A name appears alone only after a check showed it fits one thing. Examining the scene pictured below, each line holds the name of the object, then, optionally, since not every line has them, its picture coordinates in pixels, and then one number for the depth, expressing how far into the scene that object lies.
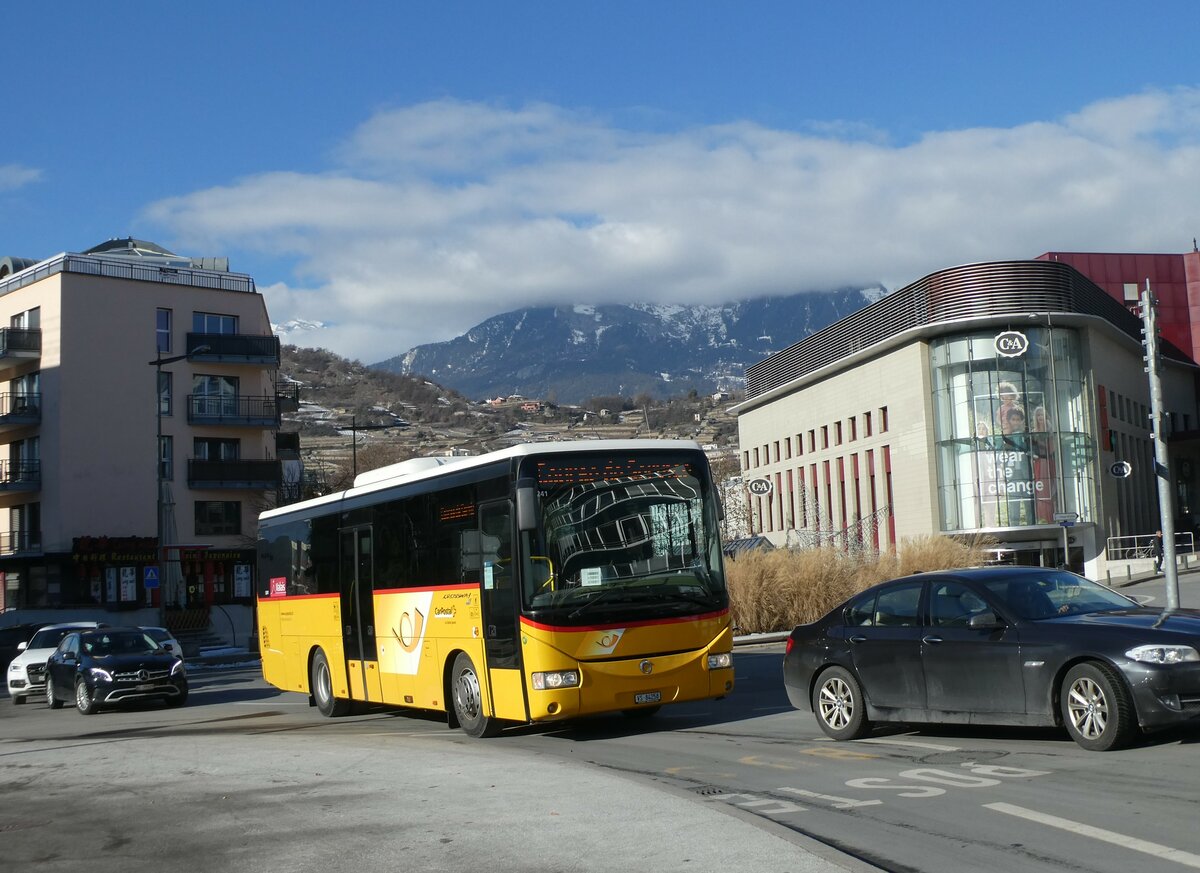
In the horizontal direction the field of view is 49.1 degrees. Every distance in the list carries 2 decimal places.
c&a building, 58.38
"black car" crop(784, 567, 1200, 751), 10.09
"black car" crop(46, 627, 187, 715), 22.92
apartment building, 59.25
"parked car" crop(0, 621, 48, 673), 38.16
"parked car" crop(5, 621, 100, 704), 28.58
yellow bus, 13.76
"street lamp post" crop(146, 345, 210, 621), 42.62
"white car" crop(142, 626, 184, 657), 28.73
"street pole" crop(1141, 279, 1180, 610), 23.66
